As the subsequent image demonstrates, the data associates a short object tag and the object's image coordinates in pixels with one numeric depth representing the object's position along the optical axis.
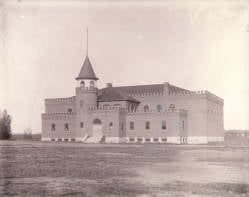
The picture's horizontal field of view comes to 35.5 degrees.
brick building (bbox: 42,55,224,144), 47.81
